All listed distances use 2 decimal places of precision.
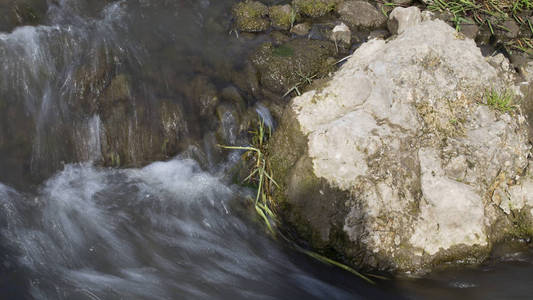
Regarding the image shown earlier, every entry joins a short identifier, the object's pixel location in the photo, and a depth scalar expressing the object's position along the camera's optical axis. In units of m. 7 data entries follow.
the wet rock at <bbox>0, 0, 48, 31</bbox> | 4.83
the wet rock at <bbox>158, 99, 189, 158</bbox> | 4.52
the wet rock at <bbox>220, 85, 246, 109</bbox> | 4.76
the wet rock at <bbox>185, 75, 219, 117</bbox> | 4.71
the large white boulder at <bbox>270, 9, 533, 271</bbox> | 3.54
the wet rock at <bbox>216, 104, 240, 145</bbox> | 4.55
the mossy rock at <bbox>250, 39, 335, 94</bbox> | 5.09
